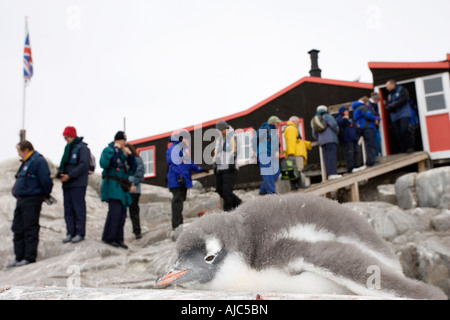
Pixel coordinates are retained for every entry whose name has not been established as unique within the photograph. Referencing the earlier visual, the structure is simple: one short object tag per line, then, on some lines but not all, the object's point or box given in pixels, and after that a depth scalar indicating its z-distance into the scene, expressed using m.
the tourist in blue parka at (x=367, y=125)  10.83
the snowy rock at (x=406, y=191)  9.52
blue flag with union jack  15.78
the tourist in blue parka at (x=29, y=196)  7.14
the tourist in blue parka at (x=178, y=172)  7.74
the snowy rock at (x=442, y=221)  7.77
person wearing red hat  7.57
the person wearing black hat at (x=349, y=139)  10.52
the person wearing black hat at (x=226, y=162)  6.95
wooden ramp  9.22
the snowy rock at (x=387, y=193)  10.60
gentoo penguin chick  1.55
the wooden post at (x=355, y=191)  9.98
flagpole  14.46
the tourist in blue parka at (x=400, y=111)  11.16
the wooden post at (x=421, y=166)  12.02
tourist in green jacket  7.47
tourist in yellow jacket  9.16
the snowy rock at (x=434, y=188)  8.88
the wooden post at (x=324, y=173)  11.86
